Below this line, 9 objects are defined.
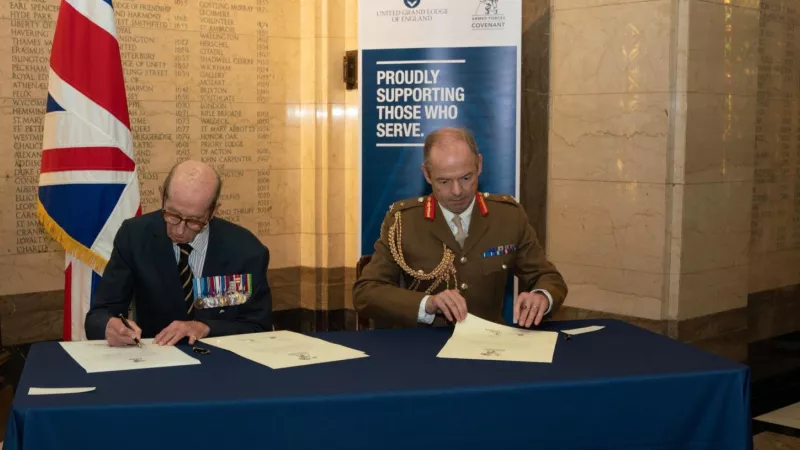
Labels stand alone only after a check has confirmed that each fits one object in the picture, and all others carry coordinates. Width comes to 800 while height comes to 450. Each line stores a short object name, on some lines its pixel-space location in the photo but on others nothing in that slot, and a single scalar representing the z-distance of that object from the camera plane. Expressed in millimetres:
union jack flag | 3918
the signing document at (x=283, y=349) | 2484
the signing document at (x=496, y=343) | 2576
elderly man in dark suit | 2877
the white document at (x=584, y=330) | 2938
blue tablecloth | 2053
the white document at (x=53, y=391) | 2113
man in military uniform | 3098
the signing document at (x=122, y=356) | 2371
